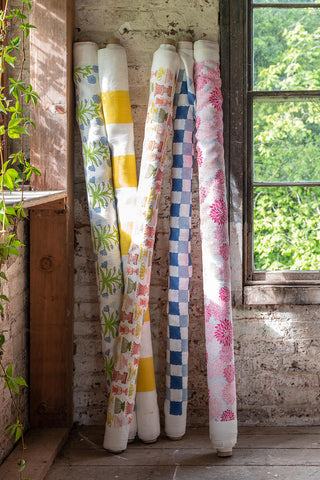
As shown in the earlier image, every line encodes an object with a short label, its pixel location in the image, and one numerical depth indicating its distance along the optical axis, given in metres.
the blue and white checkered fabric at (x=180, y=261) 2.86
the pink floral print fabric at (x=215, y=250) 2.70
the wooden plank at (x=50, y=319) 2.89
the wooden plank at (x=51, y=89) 2.79
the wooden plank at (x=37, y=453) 2.45
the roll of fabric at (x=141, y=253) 2.73
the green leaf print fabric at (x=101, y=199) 2.86
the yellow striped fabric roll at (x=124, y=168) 2.84
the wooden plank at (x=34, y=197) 2.09
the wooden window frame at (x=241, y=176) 2.92
